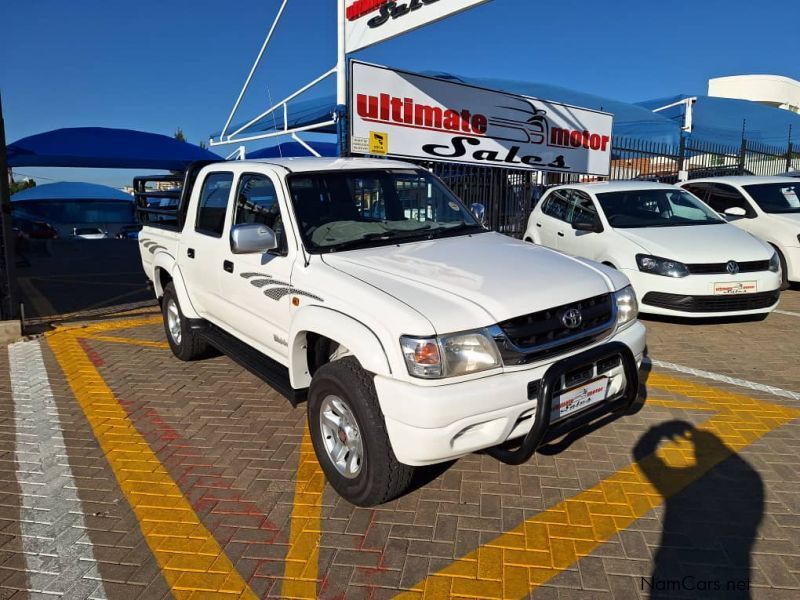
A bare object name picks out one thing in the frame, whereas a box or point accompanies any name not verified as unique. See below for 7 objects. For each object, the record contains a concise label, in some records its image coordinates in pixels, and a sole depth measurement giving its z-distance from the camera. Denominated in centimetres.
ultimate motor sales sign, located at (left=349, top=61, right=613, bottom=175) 891
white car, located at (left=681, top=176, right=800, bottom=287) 815
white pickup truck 269
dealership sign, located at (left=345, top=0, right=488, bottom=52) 823
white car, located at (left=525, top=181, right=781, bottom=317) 614
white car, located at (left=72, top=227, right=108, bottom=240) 2133
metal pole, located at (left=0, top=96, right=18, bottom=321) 682
